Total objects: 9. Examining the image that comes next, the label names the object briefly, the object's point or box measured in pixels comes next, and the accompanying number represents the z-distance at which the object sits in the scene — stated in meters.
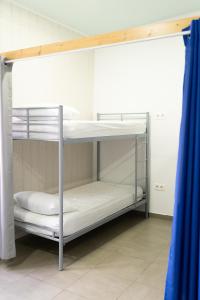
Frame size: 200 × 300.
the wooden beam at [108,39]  1.83
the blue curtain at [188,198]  1.75
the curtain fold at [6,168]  2.63
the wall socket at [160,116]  4.18
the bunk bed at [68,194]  2.70
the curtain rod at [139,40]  1.78
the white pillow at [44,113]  2.69
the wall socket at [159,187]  4.26
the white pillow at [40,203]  2.86
